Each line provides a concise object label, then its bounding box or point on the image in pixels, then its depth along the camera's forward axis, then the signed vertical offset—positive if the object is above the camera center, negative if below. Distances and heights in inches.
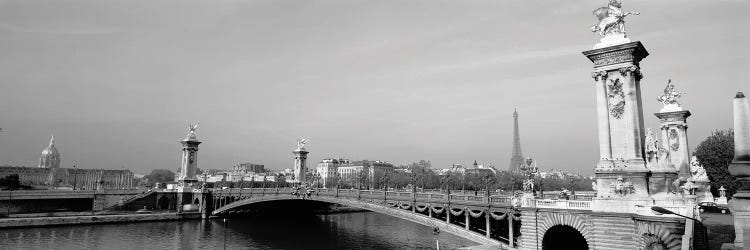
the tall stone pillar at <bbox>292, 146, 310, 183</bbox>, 3120.1 +132.2
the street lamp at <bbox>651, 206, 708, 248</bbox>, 845.3 -86.2
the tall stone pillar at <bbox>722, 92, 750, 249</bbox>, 432.1 +15.5
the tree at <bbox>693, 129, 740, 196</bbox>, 1847.9 +108.8
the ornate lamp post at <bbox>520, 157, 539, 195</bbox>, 1210.6 +42.3
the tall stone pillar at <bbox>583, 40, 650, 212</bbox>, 995.3 +127.5
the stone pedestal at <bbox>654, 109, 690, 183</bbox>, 1561.3 +162.7
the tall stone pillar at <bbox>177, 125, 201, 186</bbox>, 3449.8 +187.2
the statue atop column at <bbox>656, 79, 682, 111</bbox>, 1576.0 +289.0
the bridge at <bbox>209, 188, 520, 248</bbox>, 1391.5 -77.0
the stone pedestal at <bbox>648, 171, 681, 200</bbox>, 1029.2 +10.3
